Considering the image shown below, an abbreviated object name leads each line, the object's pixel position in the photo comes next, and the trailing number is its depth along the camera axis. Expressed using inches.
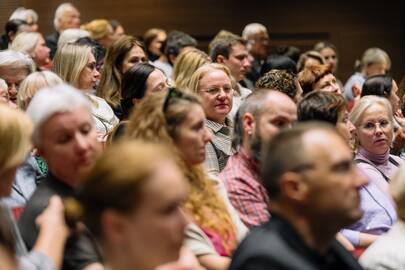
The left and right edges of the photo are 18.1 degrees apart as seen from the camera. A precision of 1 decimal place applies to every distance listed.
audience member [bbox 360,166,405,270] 189.7
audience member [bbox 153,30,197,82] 465.7
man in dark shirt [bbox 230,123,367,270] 148.6
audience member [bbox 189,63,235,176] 273.0
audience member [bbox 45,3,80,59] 528.7
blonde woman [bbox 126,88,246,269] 181.8
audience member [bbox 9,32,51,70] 391.0
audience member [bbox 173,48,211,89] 328.8
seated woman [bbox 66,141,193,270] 122.0
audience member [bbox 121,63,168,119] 277.2
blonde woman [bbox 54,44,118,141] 311.0
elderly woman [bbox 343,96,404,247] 249.8
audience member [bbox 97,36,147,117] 321.7
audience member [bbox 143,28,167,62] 517.8
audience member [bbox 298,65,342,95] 343.6
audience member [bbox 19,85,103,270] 160.8
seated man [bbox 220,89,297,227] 201.5
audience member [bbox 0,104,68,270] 141.2
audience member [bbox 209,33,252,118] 404.0
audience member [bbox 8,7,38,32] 502.1
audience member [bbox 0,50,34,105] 299.5
